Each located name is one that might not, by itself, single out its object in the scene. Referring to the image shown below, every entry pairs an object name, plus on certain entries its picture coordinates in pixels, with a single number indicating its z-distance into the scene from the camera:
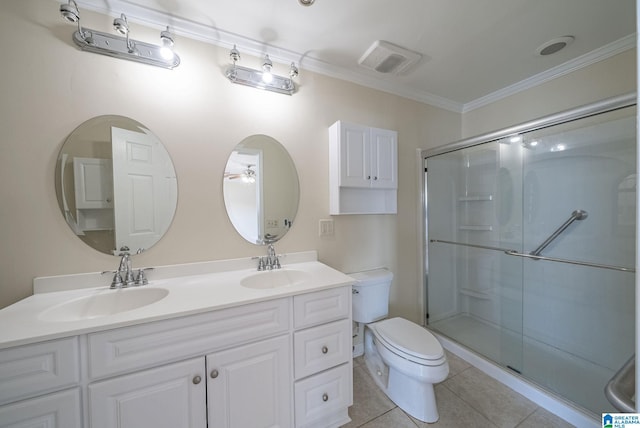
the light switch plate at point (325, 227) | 1.78
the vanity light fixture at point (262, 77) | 1.44
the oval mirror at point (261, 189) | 1.50
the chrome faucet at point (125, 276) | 1.19
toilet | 1.31
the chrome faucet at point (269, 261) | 1.52
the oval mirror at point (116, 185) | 1.17
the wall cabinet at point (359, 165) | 1.69
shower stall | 1.49
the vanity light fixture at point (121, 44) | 1.08
